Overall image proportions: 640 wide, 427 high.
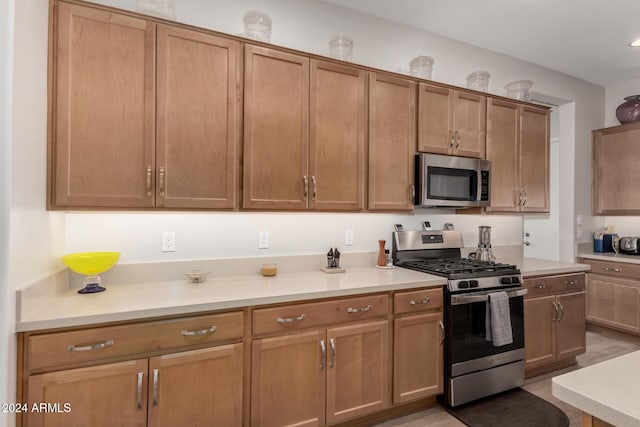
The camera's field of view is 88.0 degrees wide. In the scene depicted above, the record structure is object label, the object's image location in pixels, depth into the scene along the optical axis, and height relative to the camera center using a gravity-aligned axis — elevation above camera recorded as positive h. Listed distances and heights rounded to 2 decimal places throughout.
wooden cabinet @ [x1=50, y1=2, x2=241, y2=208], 1.67 +0.54
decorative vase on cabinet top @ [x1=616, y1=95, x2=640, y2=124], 3.91 +1.27
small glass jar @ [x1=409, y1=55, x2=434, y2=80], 2.80 +1.26
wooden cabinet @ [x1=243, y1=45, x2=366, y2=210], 2.08 +0.55
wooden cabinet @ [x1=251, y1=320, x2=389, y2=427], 1.78 -0.93
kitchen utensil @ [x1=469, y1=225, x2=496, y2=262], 2.98 -0.27
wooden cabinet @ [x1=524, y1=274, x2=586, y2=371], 2.71 -0.89
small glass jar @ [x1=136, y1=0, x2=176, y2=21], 1.88 +1.19
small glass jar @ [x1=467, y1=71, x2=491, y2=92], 3.07 +1.26
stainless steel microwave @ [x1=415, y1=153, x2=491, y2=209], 2.61 +0.28
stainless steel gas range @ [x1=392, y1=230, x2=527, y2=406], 2.28 -0.81
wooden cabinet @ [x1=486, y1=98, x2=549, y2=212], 2.99 +0.56
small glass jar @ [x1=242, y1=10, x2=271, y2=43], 2.19 +1.26
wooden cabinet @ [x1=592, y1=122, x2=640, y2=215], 3.87 +0.56
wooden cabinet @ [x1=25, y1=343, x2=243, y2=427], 1.39 -0.82
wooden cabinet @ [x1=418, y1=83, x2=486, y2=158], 2.63 +0.78
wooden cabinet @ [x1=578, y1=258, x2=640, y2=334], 3.55 -0.88
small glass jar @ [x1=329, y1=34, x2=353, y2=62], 2.47 +1.26
